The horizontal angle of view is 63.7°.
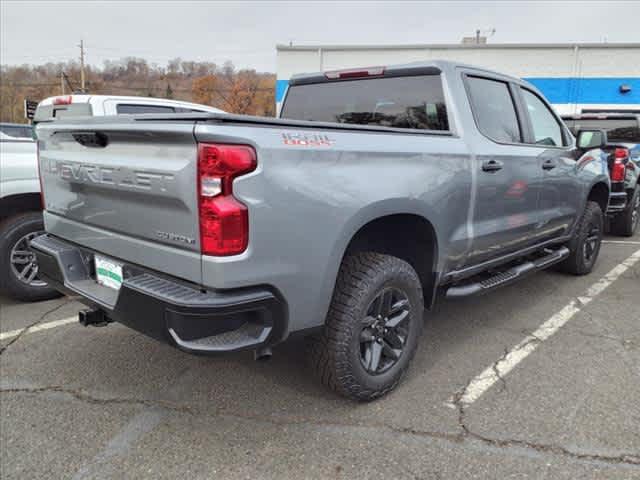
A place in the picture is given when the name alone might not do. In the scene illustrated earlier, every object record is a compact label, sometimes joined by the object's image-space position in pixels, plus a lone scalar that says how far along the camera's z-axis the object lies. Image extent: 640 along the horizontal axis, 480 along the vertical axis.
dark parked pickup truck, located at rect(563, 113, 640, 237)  6.83
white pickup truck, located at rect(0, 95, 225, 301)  4.38
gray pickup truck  2.06
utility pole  57.94
